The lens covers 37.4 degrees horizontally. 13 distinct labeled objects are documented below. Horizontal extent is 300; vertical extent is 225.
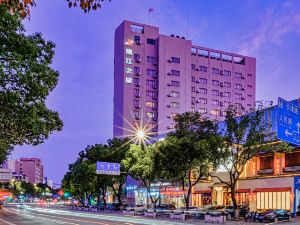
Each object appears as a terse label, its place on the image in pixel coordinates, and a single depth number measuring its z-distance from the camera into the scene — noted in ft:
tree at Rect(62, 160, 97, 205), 255.02
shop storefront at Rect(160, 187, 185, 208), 259.39
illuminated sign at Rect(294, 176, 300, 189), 166.20
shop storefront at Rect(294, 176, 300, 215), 166.40
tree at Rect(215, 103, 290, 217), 150.20
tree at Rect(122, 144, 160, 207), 181.68
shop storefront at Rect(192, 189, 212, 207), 224.33
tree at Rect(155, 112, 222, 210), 155.63
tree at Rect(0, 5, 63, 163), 48.85
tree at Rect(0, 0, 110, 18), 24.55
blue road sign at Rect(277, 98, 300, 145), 56.90
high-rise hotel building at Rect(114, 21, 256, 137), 392.27
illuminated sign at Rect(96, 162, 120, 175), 205.16
